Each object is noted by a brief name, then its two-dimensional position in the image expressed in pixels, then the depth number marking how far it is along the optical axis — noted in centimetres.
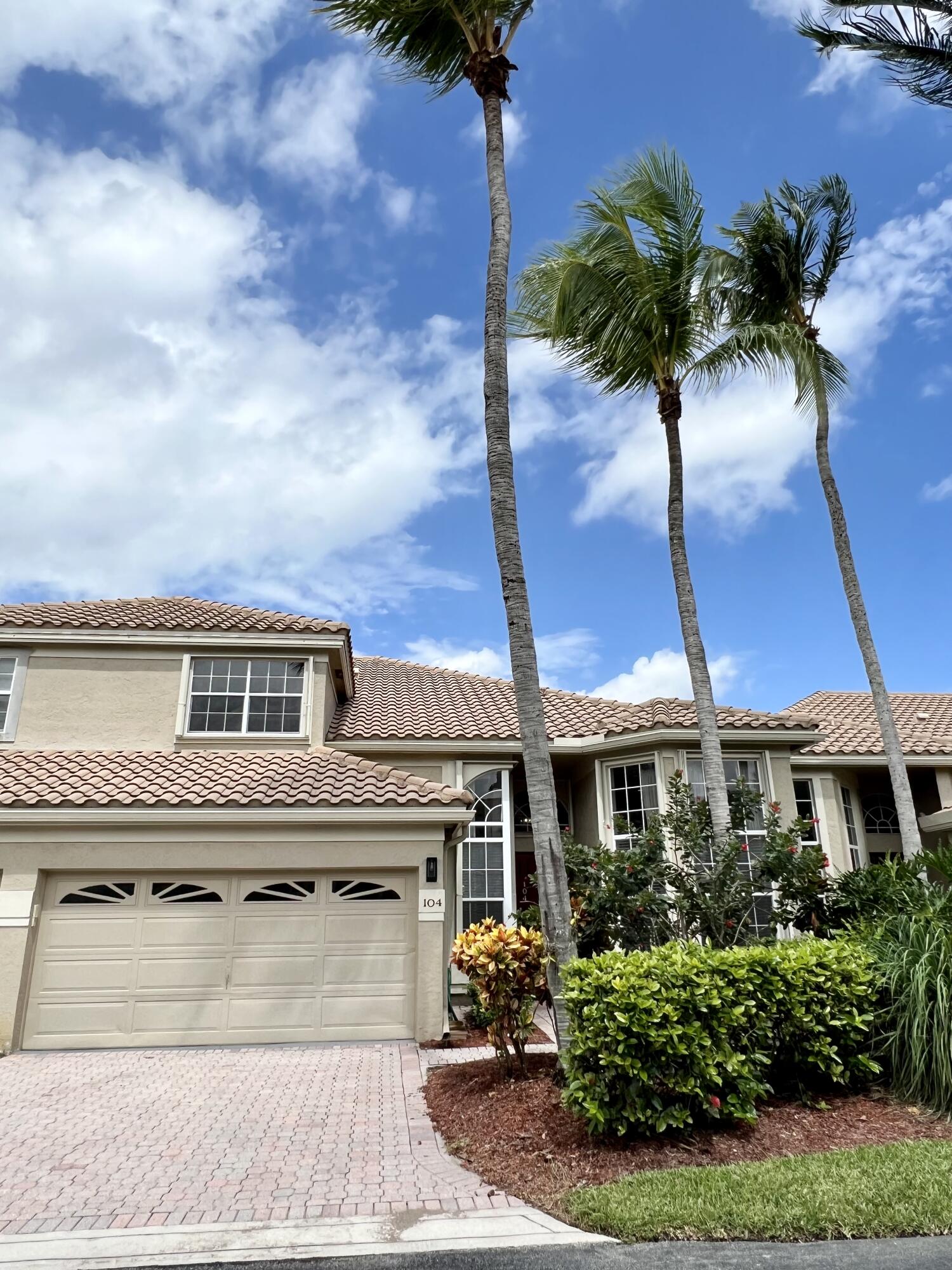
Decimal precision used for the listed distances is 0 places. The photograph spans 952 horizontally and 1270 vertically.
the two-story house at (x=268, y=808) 1062
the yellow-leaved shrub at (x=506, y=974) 773
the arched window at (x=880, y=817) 1764
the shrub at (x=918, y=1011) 666
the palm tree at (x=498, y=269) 717
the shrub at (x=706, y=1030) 598
